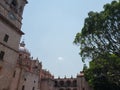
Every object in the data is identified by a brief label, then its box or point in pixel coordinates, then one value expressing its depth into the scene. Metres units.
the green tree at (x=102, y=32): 18.45
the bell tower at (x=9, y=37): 20.09
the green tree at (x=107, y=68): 18.81
